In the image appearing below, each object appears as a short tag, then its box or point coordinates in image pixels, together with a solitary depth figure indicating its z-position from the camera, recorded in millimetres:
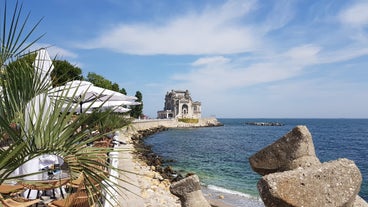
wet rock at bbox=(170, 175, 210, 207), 6945
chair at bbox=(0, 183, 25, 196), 5340
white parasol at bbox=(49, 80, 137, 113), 9094
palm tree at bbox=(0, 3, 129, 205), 2661
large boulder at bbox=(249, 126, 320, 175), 4879
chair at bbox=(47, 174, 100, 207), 5160
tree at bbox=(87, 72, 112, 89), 56094
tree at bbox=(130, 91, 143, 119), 83675
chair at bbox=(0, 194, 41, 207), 4867
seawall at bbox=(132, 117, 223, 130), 70250
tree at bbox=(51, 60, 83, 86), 31978
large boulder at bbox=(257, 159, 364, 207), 3645
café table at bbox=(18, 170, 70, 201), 5730
